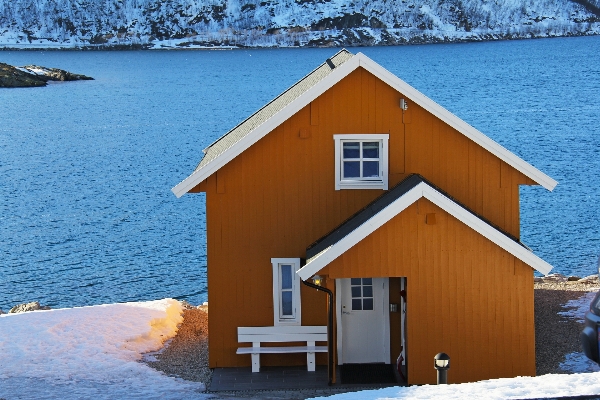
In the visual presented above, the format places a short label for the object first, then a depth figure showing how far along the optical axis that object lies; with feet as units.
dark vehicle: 51.08
